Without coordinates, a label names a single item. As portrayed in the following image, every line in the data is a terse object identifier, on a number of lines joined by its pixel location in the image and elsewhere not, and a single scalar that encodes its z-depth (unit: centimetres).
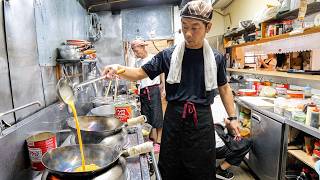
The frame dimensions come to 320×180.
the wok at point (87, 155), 99
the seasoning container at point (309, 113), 170
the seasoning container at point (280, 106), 203
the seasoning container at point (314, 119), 166
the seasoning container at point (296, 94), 231
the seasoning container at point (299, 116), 178
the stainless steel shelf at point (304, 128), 157
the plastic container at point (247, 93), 304
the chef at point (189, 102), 156
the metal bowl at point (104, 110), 194
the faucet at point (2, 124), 103
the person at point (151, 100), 325
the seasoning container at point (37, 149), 111
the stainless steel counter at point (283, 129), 165
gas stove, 84
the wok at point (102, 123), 140
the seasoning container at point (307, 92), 234
